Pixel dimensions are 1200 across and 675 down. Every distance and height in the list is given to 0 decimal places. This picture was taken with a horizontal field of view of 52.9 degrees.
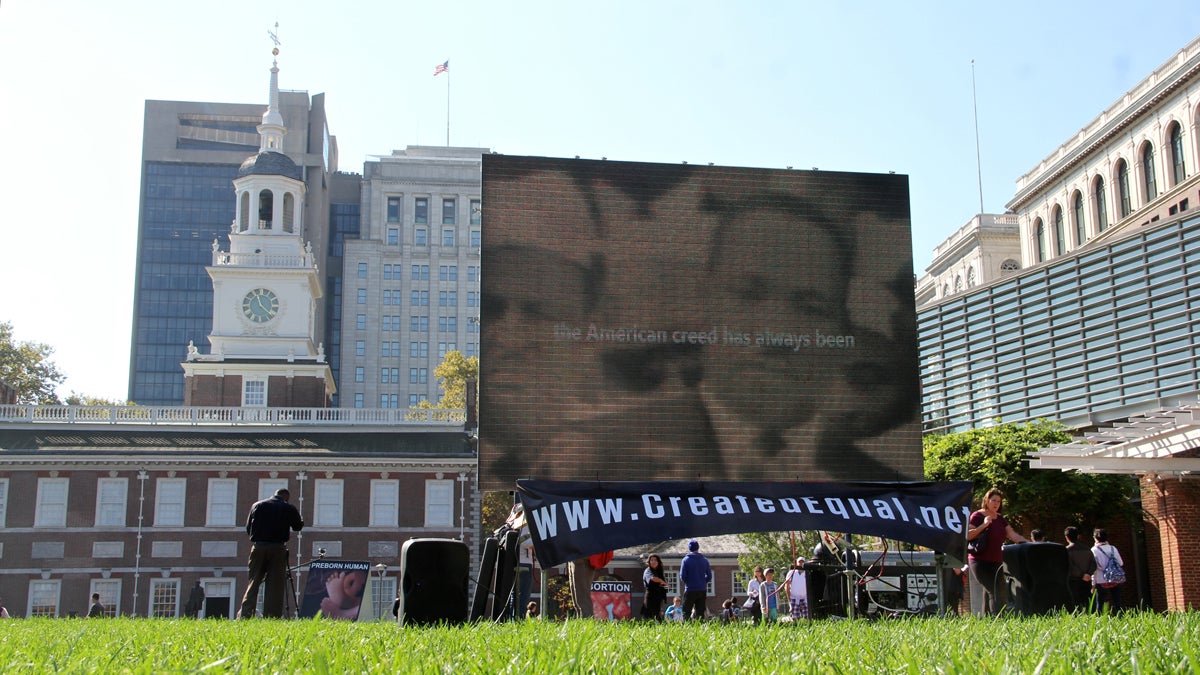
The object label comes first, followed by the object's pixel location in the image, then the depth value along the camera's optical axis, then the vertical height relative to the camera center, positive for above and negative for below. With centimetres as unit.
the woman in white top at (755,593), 2175 -126
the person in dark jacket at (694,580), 1733 -78
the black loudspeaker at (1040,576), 891 -40
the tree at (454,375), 7062 +920
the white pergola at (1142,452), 2419 +143
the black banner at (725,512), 1583 +17
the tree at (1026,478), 3312 +124
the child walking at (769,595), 2030 -123
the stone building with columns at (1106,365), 2573 +499
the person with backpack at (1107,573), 1561 -66
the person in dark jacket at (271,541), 1420 -15
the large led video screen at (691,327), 1802 +303
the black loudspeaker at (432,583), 973 -46
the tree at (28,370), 6694 +895
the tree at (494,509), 5616 +80
